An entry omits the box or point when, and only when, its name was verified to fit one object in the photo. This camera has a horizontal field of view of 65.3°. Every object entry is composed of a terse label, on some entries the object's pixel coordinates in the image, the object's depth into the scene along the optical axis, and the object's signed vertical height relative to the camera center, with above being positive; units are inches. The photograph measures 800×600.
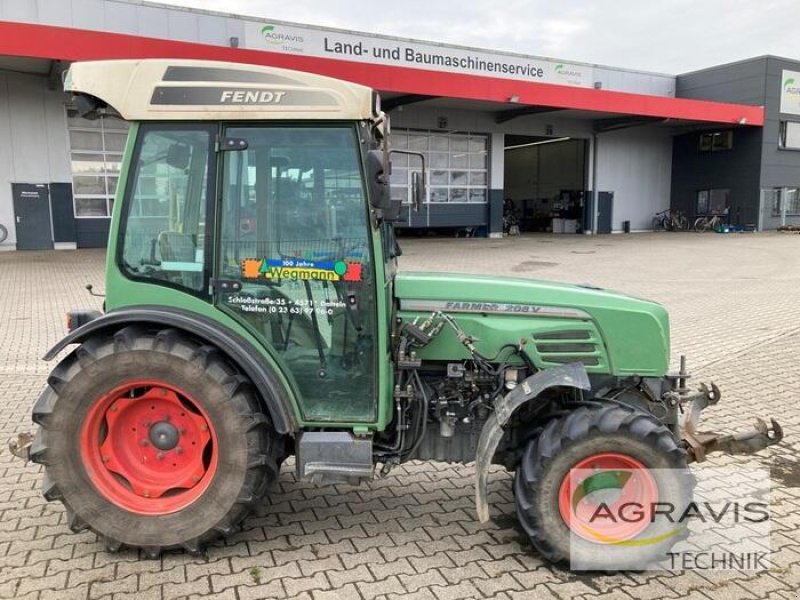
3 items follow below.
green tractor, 116.1 -25.7
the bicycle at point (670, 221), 1207.7 -13.3
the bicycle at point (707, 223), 1170.6 -17.6
